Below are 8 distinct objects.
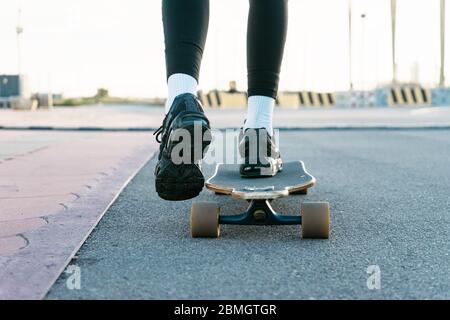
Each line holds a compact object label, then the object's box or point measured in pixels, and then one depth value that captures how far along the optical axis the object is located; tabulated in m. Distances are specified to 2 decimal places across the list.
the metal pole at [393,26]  30.56
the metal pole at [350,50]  32.75
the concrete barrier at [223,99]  32.78
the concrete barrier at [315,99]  34.16
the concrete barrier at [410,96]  32.12
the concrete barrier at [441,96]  29.20
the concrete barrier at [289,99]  34.28
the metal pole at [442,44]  30.11
